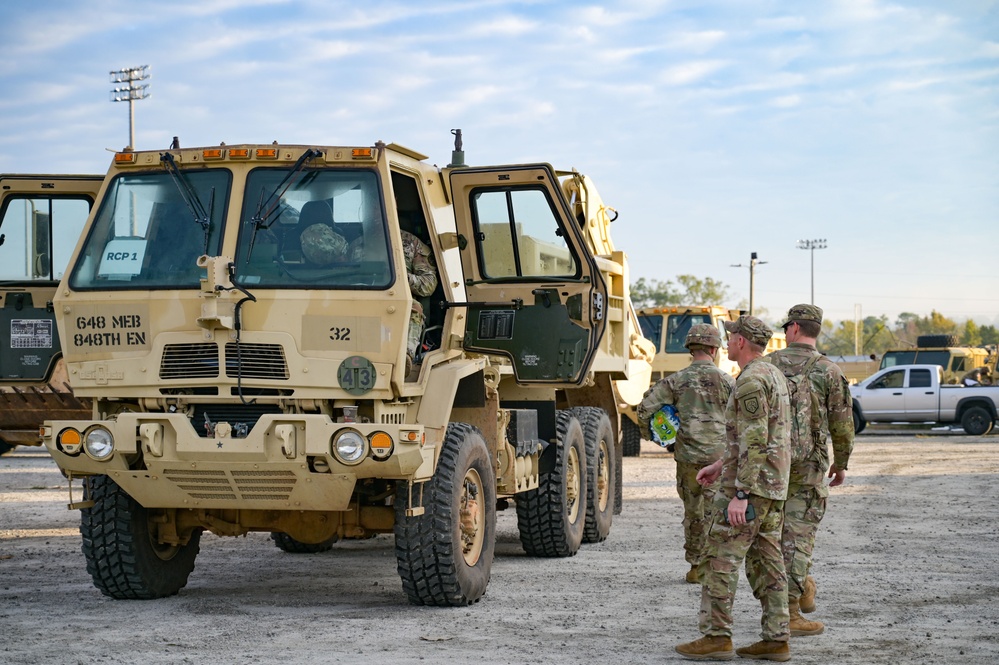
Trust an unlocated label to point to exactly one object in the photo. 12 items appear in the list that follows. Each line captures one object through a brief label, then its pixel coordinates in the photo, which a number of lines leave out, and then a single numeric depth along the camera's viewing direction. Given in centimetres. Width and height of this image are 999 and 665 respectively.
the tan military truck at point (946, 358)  3688
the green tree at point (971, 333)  10438
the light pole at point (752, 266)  7138
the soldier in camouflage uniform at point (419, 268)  916
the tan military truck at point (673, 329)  2572
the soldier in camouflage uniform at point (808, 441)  794
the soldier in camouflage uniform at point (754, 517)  700
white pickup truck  3089
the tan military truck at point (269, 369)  818
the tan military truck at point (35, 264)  1057
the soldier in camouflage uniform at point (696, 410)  962
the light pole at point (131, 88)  5806
